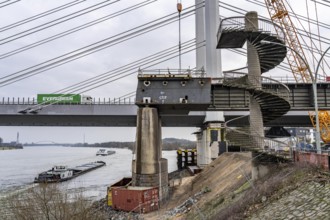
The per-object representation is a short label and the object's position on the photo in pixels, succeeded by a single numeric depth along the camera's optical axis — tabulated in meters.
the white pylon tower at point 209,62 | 43.59
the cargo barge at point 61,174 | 52.44
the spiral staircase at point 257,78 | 22.16
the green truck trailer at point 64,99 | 47.56
